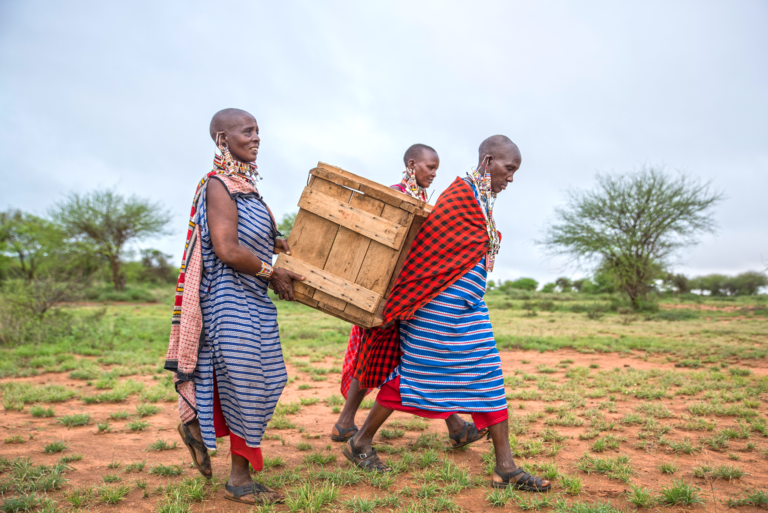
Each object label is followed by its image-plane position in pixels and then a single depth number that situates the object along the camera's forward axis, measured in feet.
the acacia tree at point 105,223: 85.40
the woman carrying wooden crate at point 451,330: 9.25
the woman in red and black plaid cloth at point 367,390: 11.00
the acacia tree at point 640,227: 58.49
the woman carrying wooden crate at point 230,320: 8.31
